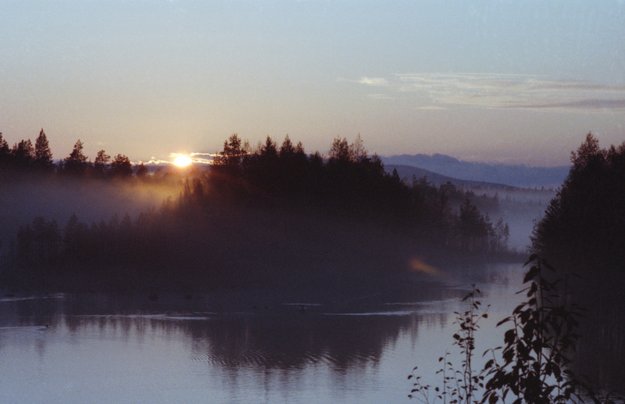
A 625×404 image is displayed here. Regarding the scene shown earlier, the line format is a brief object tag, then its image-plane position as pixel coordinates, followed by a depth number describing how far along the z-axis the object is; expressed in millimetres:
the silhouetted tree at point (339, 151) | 172750
